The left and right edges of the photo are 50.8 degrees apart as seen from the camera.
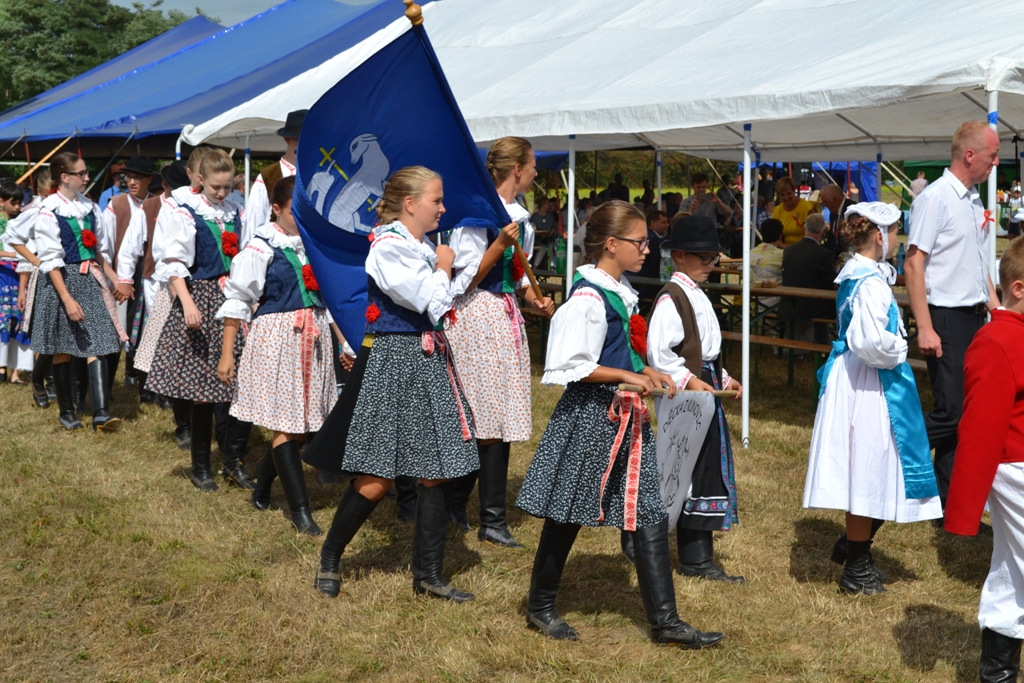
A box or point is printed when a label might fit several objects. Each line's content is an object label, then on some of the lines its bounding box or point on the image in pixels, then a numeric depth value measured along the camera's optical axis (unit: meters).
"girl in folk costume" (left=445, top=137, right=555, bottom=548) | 4.57
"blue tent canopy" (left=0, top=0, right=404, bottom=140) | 14.45
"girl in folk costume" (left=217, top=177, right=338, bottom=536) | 4.85
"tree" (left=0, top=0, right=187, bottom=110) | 29.14
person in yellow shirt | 12.16
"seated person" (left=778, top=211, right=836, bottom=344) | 8.76
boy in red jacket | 2.98
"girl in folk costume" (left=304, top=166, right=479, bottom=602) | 3.79
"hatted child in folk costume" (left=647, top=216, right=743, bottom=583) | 3.91
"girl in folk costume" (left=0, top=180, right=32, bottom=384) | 8.51
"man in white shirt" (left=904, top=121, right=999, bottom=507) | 4.75
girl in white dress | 4.00
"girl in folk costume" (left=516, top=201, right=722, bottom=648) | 3.50
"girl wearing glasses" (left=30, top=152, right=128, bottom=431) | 6.89
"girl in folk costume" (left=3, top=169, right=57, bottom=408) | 7.31
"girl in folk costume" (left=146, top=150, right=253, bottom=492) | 5.46
